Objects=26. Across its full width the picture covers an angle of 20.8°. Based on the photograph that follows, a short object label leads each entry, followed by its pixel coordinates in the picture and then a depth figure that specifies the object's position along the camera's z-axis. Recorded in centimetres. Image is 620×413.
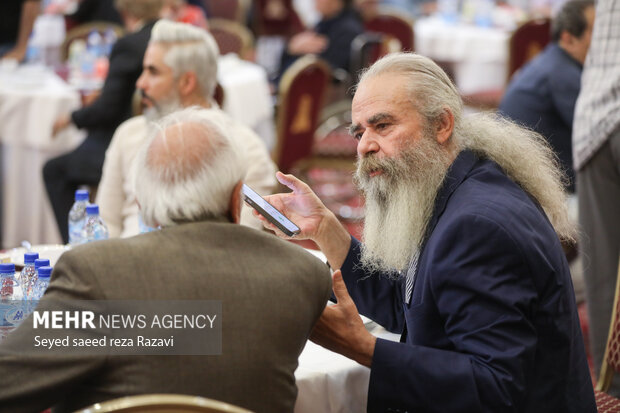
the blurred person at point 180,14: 1063
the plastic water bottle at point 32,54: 1192
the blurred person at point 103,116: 815
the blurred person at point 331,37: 1361
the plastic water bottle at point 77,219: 558
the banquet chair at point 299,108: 968
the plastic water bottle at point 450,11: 1628
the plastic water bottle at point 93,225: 528
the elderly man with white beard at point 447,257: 349
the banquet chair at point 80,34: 1269
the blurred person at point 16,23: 1218
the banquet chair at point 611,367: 467
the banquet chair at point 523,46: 1272
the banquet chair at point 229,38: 1410
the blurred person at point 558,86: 779
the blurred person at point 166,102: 650
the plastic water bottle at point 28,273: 431
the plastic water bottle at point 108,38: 1177
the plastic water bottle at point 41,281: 405
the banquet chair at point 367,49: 1255
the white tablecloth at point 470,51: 1501
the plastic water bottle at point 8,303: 401
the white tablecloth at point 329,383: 375
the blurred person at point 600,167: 613
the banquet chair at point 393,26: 1519
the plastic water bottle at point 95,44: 1116
